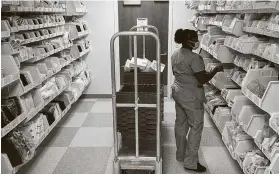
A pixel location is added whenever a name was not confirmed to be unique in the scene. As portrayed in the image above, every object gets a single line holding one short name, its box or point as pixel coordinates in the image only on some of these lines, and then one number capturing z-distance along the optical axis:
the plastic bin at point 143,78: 4.34
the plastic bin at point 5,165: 2.90
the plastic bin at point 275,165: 2.52
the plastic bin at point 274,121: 2.58
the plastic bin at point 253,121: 3.21
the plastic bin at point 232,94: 4.18
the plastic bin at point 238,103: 3.75
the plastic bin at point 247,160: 3.23
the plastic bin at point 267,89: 2.78
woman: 3.51
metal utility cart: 2.80
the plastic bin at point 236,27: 4.09
